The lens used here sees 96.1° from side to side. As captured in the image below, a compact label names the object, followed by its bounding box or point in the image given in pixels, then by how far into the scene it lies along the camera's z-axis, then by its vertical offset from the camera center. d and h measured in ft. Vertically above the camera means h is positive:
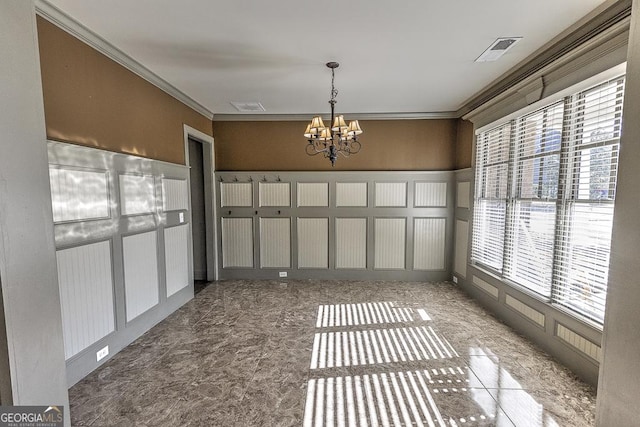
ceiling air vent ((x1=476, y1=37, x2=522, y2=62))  8.48 +4.48
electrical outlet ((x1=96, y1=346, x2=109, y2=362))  8.41 -4.76
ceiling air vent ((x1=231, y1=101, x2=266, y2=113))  14.55 +4.52
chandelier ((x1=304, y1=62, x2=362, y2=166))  10.17 +2.24
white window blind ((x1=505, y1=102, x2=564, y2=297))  9.06 -0.22
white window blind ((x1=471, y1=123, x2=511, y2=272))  11.78 -0.16
